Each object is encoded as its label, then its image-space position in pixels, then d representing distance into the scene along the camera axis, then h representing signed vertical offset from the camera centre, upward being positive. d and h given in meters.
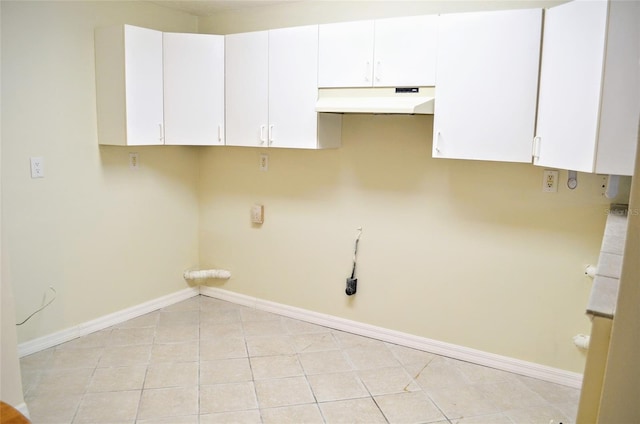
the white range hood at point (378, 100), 2.81 +0.35
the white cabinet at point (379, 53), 2.83 +0.62
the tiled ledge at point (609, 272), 1.21 -0.31
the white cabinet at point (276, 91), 3.24 +0.43
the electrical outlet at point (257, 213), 3.95 -0.45
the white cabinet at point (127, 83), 3.27 +0.46
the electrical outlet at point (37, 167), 3.07 -0.10
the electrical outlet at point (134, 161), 3.68 -0.06
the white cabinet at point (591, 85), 2.08 +0.35
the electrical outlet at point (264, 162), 3.87 -0.04
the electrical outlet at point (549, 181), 2.83 -0.09
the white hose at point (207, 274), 4.21 -0.99
